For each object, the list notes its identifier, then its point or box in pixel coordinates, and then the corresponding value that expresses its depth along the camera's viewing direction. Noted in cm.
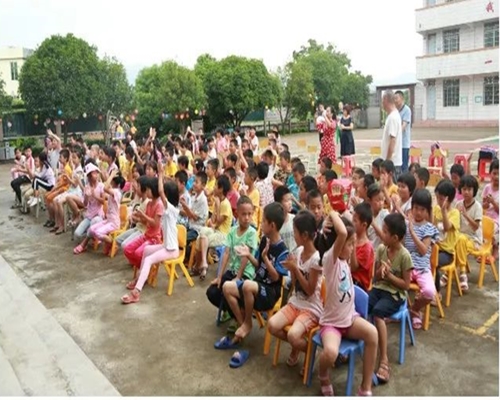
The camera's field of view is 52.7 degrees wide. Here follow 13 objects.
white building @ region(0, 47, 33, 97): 3734
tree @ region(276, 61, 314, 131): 3016
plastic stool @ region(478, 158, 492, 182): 1009
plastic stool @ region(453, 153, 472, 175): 950
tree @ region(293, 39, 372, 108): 3322
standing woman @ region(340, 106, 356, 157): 1134
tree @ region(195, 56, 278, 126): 2642
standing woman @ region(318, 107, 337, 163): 1118
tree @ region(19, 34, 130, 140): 2175
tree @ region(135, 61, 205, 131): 2483
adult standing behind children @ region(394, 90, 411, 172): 742
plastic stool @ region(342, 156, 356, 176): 1043
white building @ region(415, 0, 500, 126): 2670
